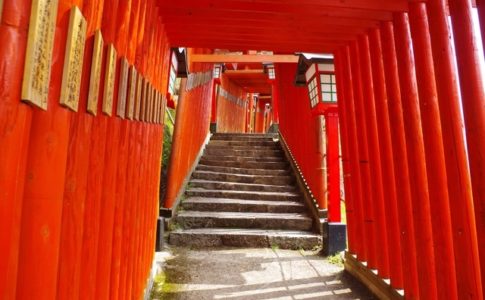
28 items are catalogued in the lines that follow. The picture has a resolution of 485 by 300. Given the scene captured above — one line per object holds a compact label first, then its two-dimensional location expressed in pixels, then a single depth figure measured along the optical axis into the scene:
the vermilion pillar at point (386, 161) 3.08
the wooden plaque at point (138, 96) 2.17
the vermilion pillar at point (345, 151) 4.16
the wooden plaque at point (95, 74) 1.32
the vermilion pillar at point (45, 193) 0.98
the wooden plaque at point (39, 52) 0.84
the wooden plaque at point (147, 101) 2.56
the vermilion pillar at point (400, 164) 2.80
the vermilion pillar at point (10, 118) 0.79
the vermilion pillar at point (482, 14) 1.73
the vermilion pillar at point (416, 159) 2.55
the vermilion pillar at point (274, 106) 13.16
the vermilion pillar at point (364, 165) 3.63
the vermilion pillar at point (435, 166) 2.31
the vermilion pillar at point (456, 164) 2.03
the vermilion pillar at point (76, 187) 1.19
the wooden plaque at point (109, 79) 1.52
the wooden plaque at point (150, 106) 2.74
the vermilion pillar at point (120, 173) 1.80
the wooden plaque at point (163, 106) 3.71
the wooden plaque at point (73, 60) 1.06
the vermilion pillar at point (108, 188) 1.61
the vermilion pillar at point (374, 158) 3.37
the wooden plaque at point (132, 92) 1.96
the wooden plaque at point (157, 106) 3.20
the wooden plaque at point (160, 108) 3.45
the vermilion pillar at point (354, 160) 3.90
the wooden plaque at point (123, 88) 1.77
